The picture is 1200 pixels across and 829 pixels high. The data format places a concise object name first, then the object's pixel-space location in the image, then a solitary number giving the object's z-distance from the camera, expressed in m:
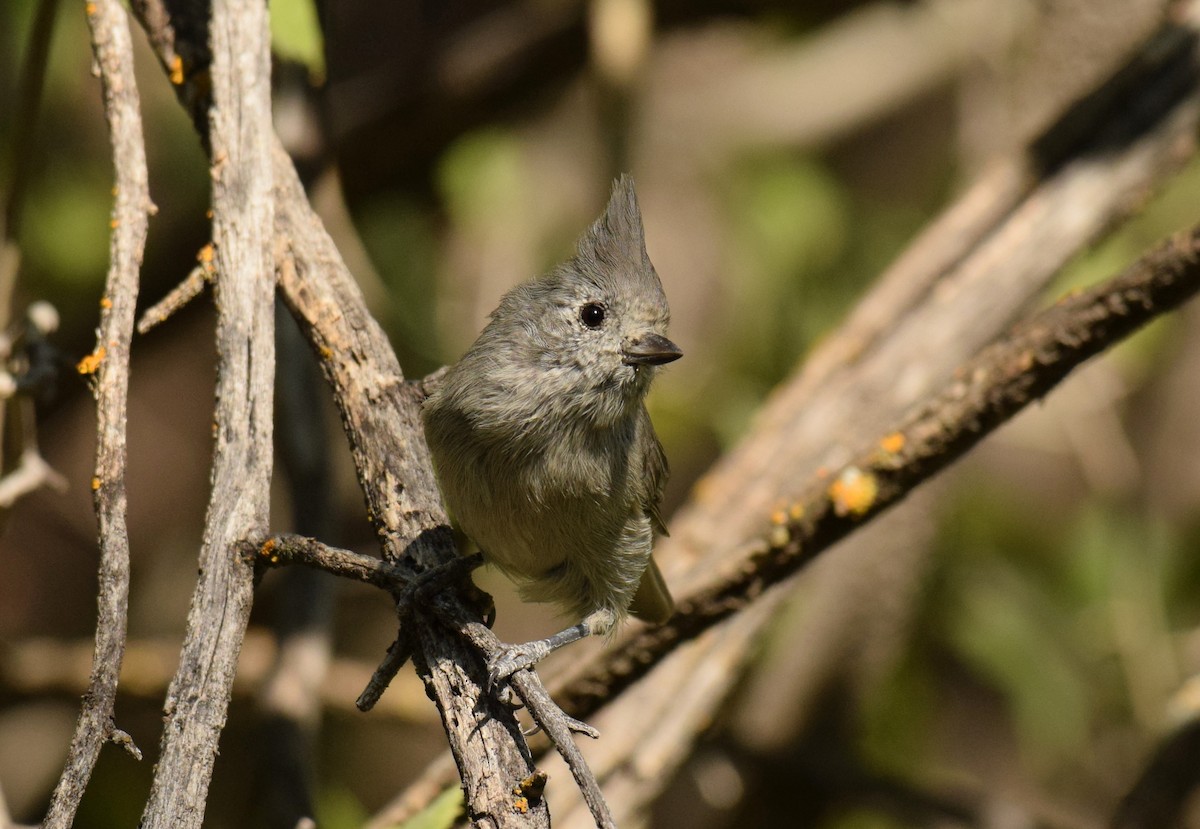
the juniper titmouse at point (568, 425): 5.06
